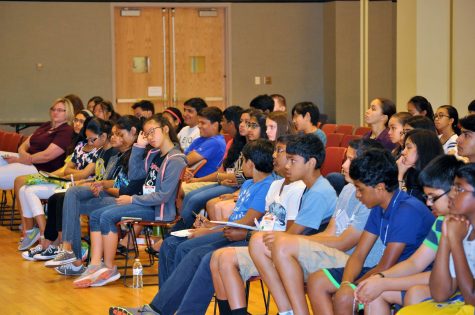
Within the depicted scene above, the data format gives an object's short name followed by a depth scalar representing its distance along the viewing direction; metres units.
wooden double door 15.70
